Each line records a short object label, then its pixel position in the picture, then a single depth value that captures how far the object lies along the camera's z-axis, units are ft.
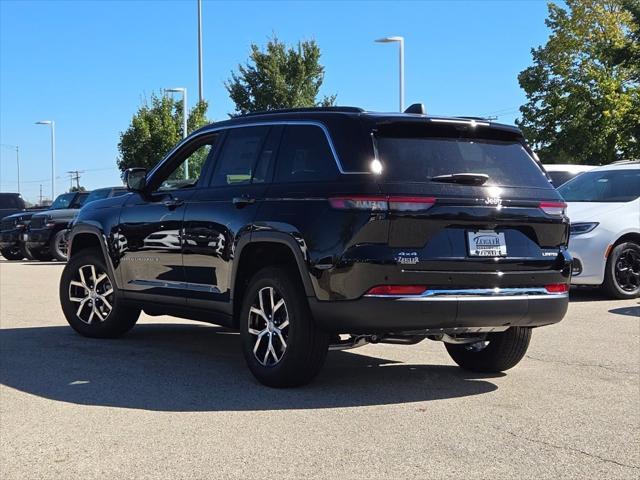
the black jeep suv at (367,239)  17.19
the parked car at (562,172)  52.01
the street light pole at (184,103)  121.25
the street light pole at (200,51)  119.55
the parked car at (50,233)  68.23
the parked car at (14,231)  74.33
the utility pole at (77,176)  376.15
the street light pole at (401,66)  90.43
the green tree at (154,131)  134.21
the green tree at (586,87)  112.88
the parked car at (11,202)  95.96
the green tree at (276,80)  141.59
